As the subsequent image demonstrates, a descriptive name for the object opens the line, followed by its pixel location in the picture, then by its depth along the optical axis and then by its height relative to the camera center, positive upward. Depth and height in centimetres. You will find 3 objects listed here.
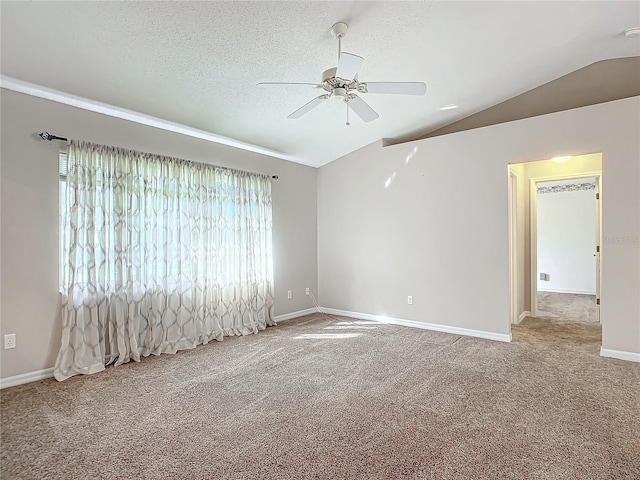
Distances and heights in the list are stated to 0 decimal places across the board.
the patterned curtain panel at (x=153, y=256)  322 -15
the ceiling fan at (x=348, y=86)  246 +122
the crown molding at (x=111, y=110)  293 +137
